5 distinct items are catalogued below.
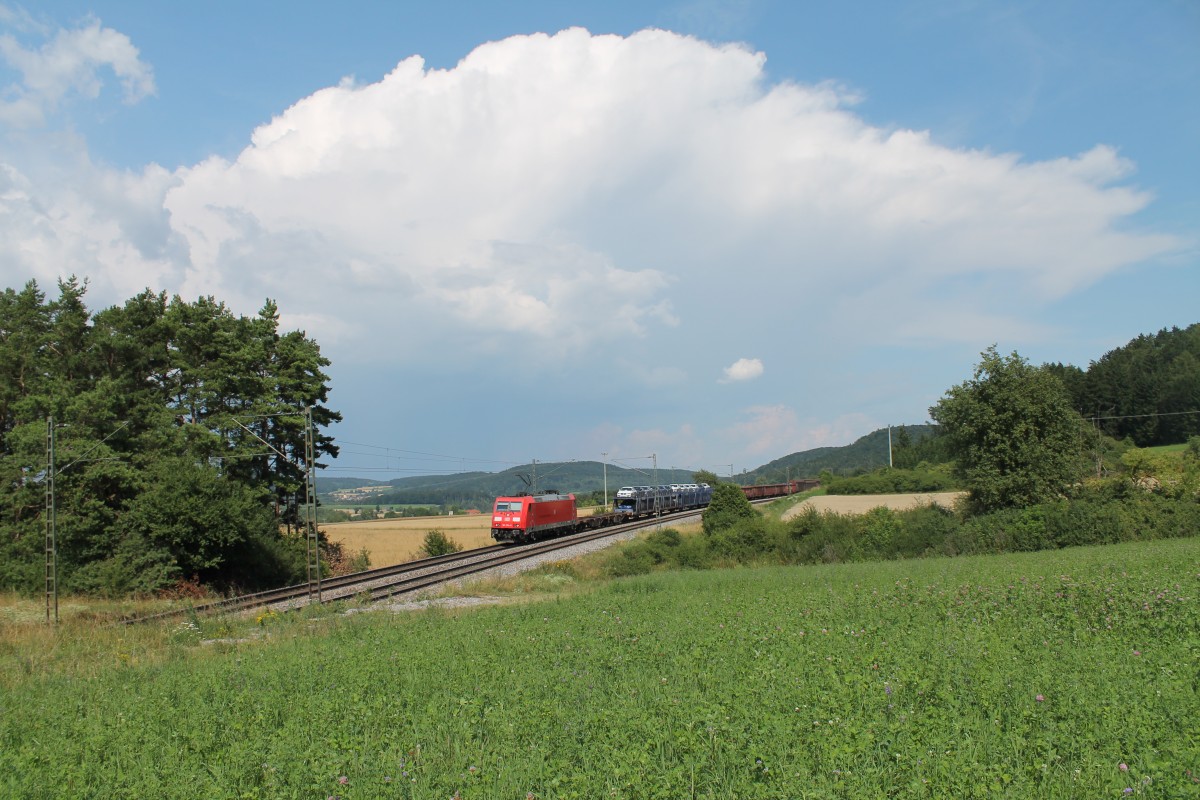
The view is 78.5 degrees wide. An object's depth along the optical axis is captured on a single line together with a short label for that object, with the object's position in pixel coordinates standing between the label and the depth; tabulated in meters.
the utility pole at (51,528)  22.97
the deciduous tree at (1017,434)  37.78
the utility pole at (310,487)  23.91
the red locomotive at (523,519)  47.91
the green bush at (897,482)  84.94
